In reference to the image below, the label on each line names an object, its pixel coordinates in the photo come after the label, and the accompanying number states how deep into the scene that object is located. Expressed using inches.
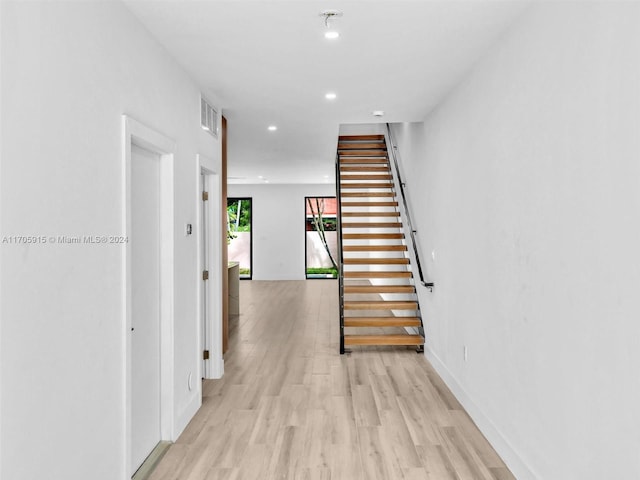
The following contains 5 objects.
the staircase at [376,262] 219.8
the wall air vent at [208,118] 153.0
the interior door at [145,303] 107.2
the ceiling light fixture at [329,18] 97.9
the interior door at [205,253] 172.7
